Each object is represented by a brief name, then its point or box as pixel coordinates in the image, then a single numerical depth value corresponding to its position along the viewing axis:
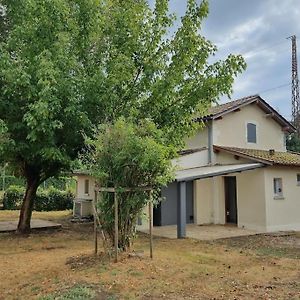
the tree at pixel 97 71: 11.49
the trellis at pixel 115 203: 8.30
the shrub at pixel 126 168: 8.09
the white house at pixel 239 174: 15.27
